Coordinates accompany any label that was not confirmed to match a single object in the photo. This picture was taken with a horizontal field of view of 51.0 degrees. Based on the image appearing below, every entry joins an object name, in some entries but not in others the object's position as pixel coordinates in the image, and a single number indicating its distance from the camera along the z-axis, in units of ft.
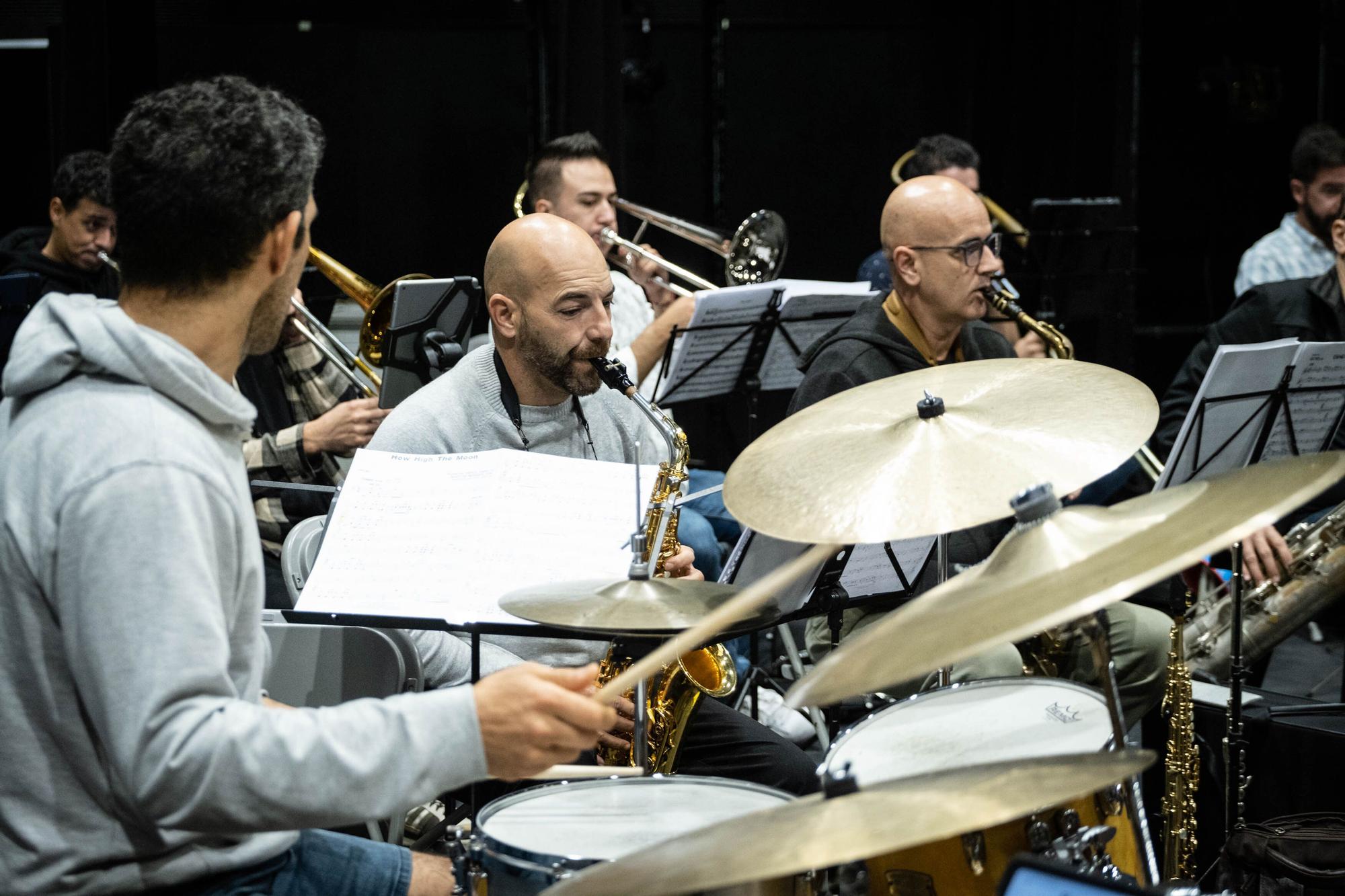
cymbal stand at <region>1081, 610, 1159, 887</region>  6.35
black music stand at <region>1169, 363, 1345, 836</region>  10.24
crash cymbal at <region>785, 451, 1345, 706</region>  4.91
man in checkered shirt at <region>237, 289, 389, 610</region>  12.87
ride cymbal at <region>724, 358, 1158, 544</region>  6.67
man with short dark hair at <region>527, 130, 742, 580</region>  17.15
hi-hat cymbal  6.73
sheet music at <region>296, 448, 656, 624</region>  7.50
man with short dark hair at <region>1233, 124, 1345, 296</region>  18.83
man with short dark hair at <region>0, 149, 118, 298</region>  16.25
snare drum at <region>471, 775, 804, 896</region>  5.77
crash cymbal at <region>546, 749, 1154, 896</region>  4.58
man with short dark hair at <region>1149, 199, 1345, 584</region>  13.82
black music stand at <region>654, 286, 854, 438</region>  15.19
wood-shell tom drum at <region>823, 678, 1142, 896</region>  6.08
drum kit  4.87
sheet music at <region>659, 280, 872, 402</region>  14.83
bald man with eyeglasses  11.62
